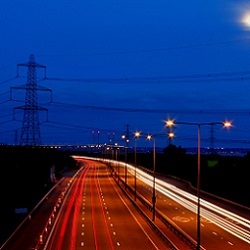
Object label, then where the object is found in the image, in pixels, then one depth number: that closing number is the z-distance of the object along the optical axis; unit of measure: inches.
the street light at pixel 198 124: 1635.5
